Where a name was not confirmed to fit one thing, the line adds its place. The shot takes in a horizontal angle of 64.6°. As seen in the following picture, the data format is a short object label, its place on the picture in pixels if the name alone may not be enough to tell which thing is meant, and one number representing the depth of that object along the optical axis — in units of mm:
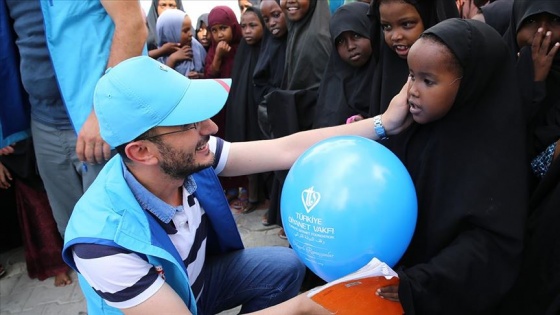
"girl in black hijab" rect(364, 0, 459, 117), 2168
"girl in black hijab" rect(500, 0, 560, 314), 1686
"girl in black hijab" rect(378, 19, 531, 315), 1512
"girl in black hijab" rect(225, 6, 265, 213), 4238
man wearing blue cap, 1409
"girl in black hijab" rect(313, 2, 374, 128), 2678
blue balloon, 1434
